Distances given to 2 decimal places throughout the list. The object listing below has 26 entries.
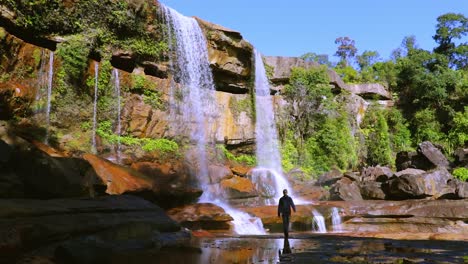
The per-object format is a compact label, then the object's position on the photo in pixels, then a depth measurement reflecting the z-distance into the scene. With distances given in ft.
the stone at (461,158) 97.60
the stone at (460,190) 65.00
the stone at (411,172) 77.08
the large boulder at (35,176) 33.47
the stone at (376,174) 82.04
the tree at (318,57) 184.03
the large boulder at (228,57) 85.20
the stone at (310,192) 75.41
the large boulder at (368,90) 130.96
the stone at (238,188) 66.59
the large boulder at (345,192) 72.90
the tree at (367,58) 194.70
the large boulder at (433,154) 91.85
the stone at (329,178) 85.76
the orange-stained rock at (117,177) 47.29
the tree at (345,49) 206.49
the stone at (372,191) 72.64
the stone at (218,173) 69.36
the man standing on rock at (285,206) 38.34
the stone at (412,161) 92.59
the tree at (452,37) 145.38
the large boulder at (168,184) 51.91
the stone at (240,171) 76.07
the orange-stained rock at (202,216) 49.42
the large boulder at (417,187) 67.26
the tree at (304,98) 104.83
